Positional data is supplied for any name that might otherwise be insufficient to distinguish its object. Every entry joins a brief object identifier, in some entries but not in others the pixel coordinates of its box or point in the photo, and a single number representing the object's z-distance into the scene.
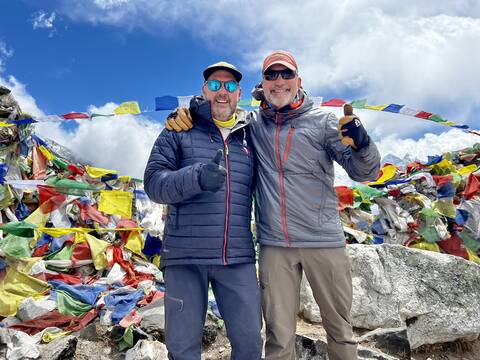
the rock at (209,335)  4.66
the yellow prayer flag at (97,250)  6.45
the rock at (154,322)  4.57
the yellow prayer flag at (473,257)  7.39
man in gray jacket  3.00
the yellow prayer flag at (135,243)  7.15
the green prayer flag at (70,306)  5.11
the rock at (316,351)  4.05
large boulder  4.92
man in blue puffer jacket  2.69
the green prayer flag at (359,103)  6.41
